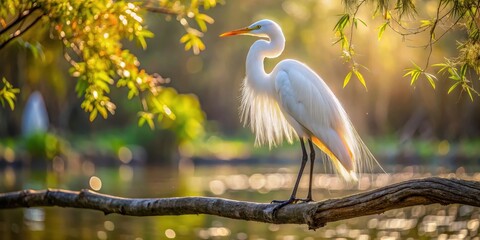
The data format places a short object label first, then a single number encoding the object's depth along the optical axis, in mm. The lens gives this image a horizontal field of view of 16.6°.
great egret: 12672
